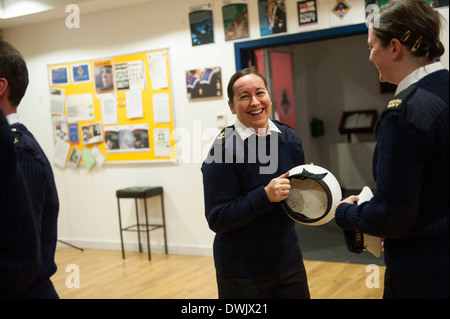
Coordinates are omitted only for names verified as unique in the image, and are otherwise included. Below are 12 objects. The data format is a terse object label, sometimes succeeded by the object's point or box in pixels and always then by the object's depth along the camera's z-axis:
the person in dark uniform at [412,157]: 1.21
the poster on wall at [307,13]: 4.06
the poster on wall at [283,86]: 6.95
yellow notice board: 4.86
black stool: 4.73
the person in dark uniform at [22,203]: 1.15
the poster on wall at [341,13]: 3.91
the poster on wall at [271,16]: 4.20
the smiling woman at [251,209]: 1.70
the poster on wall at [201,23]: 4.51
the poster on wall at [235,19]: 4.36
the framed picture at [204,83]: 4.55
